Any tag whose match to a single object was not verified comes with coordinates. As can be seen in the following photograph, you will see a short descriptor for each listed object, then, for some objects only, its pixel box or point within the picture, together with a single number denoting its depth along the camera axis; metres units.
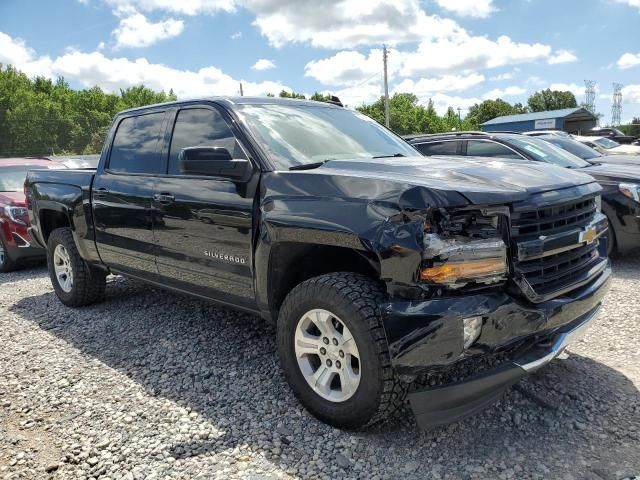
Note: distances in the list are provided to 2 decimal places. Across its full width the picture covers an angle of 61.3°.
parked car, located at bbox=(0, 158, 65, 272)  7.45
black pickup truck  2.44
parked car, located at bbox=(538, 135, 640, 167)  7.78
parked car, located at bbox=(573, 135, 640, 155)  19.22
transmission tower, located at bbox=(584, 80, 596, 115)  104.01
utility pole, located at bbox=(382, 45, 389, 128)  43.55
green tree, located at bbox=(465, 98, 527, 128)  91.31
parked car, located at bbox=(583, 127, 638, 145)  30.00
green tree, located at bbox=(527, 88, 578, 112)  97.25
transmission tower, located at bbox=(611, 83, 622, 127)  111.94
